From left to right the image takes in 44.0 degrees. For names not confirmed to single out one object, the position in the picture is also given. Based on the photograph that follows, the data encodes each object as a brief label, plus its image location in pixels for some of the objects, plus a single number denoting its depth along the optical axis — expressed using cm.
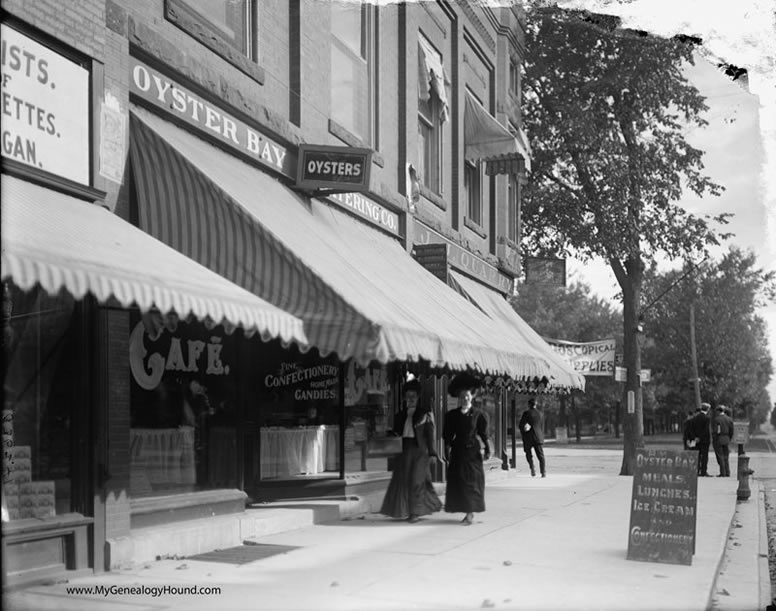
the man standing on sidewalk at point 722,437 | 2302
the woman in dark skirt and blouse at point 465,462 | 1182
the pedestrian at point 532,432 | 2141
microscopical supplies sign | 2502
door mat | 895
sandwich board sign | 916
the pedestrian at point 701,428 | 2245
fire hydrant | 1722
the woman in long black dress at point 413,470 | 1194
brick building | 734
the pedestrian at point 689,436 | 2258
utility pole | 4462
